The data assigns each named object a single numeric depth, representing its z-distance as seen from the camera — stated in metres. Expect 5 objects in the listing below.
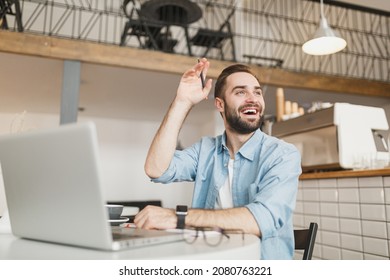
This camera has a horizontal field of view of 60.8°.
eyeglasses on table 0.65
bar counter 1.62
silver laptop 0.52
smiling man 0.81
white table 0.55
